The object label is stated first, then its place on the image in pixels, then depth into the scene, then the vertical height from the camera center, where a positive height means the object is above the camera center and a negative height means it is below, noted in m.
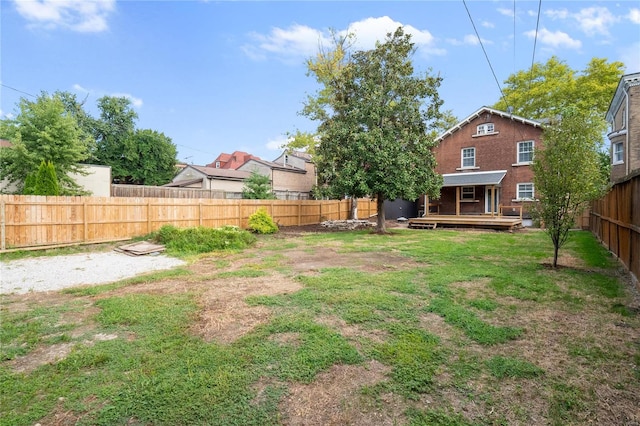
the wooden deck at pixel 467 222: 15.98 -0.74
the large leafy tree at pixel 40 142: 14.12 +3.06
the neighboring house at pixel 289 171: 29.77 +3.62
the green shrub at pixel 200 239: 10.16 -1.05
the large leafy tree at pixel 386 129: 13.50 +3.58
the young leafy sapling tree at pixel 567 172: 6.55 +0.76
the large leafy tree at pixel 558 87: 26.81 +10.95
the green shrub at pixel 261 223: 14.70 -0.70
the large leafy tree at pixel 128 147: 34.09 +6.72
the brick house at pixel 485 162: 19.42 +3.06
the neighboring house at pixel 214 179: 27.00 +2.51
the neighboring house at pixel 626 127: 15.53 +4.20
